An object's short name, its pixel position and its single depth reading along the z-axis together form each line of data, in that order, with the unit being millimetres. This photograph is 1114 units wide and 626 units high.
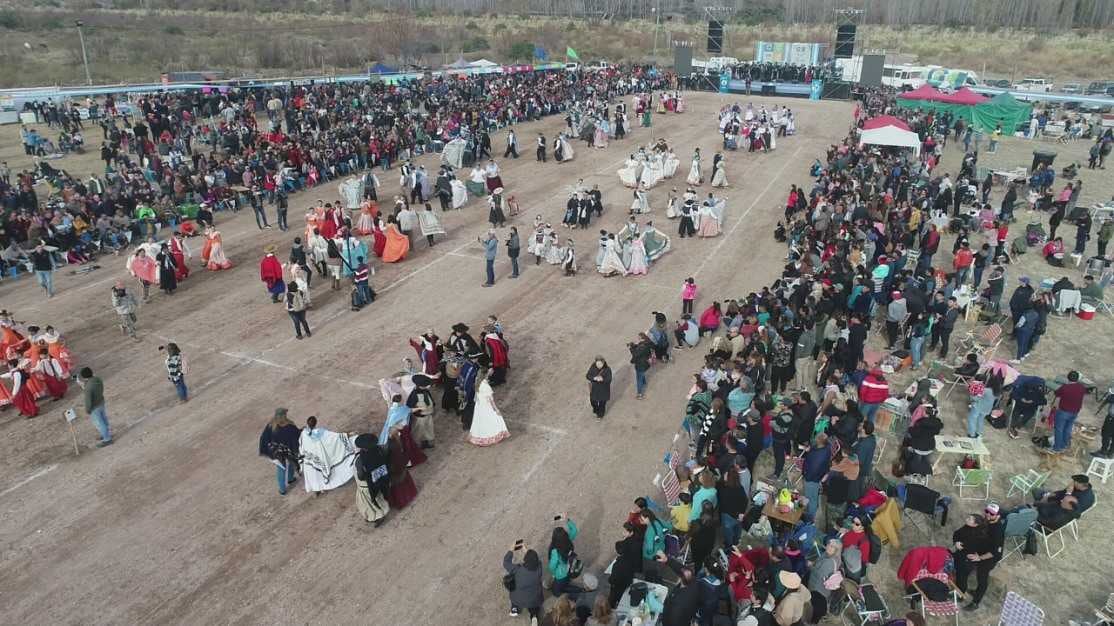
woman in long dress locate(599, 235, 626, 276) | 18438
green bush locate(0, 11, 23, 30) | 73750
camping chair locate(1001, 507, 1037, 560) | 8805
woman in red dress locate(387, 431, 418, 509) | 9859
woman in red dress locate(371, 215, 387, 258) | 19656
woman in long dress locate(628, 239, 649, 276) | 18453
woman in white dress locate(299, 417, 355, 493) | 10258
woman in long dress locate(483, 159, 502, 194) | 25469
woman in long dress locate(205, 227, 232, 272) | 19047
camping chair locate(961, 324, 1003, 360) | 13883
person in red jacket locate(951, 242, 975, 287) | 16719
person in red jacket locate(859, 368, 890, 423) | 11172
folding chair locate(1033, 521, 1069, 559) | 9086
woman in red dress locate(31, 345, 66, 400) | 12812
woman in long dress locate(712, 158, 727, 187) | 27297
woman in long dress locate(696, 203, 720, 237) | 21489
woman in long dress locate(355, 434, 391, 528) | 9523
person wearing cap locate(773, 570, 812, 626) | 7129
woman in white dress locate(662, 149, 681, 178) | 27984
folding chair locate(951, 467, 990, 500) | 10180
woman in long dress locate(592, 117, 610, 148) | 34500
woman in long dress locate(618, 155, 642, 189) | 26906
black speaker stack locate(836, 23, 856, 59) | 54625
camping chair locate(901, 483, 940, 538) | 9344
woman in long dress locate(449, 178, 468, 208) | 24305
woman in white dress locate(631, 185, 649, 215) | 23766
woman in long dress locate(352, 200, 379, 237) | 21188
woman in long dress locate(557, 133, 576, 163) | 31203
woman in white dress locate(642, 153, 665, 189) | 26781
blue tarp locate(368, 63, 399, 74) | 52938
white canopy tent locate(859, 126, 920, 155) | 26922
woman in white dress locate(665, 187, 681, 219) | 23234
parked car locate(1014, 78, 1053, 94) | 54562
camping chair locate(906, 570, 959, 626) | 7867
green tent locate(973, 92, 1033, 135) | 37719
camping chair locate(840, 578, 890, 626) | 7801
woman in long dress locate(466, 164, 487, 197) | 25395
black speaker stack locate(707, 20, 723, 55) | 60250
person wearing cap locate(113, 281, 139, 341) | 14969
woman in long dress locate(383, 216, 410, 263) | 19531
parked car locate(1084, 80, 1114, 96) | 53566
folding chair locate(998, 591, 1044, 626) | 7285
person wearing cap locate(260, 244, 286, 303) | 16516
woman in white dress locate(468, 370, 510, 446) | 11539
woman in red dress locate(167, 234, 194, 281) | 18125
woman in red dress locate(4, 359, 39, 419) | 12320
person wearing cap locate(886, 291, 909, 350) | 14039
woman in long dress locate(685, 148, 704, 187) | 27297
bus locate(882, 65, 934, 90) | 55009
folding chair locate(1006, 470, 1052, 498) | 10141
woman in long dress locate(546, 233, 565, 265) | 19250
